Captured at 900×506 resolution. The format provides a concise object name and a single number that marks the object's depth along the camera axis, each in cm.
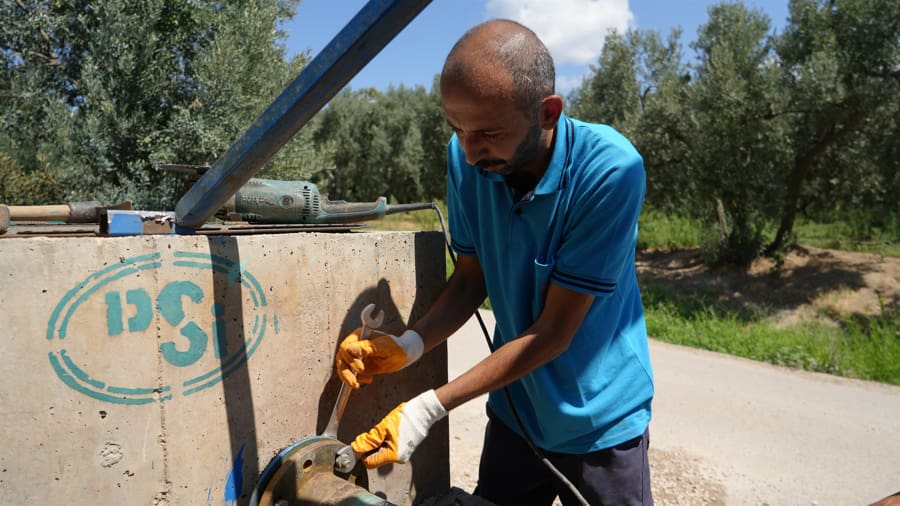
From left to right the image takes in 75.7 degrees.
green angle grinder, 193
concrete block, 129
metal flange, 152
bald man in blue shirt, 140
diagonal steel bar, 114
